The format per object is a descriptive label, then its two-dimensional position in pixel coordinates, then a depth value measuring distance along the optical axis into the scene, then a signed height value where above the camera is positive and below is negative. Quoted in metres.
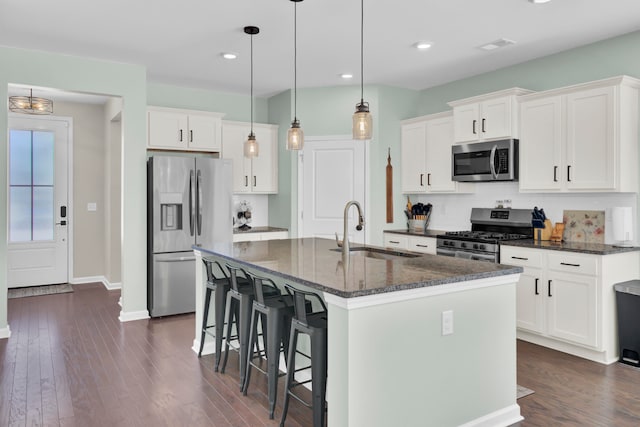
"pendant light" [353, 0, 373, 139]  2.87 +0.55
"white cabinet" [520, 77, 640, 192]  3.76 +0.64
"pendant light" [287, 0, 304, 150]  3.38 +0.55
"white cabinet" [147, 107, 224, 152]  5.34 +0.98
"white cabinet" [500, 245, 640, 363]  3.63 -0.71
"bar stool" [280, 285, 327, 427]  2.42 -0.73
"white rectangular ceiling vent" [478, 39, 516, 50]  4.14 +1.53
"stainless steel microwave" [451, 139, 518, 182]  4.54 +0.53
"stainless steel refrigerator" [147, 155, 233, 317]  5.01 -0.09
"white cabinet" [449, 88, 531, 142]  4.50 +0.97
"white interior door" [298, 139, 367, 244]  5.82 +0.35
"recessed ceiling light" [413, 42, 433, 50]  4.25 +1.54
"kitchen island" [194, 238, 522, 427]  2.16 -0.64
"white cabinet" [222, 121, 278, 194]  5.95 +0.71
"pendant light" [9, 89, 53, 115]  5.23 +1.23
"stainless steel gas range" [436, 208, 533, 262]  4.39 -0.23
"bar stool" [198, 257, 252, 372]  3.51 -0.68
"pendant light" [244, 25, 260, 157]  3.89 +0.57
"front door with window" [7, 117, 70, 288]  6.46 +0.15
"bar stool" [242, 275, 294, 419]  2.75 -0.72
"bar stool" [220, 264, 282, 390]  3.16 -0.67
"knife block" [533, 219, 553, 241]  4.41 -0.19
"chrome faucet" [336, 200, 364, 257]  2.92 -0.13
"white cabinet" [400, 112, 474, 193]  5.29 +0.68
